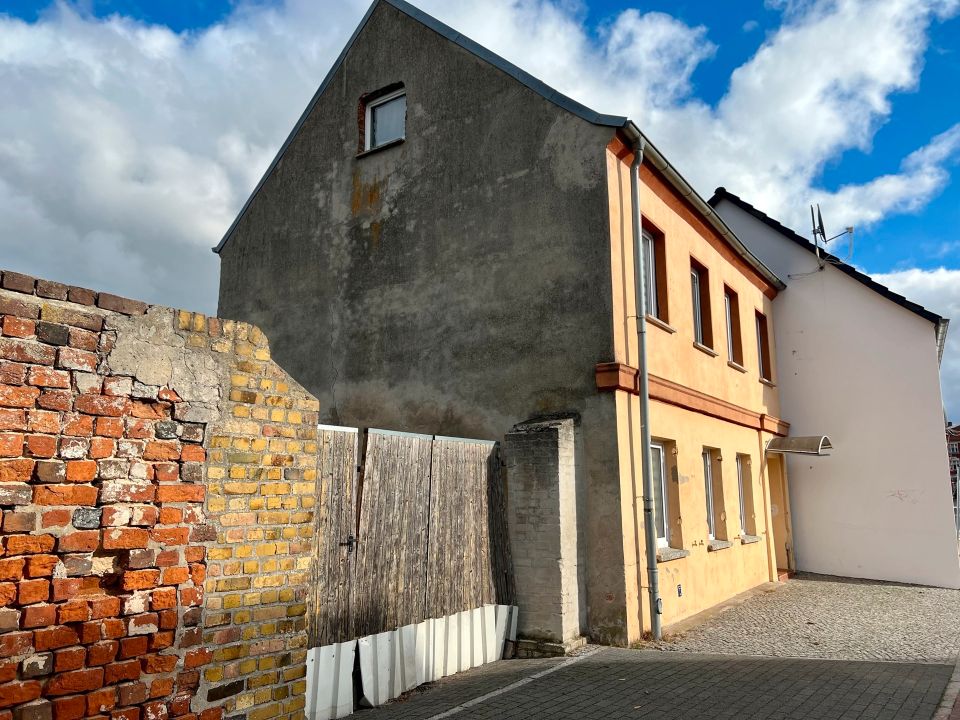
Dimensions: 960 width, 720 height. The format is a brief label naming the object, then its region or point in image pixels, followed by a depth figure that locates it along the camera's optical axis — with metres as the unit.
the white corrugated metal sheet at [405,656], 5.74
